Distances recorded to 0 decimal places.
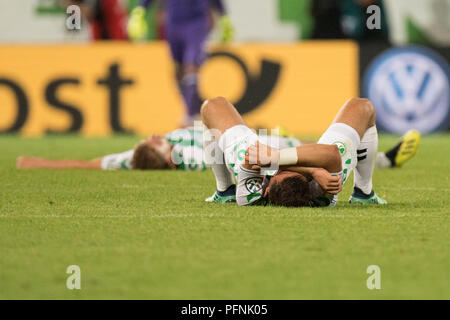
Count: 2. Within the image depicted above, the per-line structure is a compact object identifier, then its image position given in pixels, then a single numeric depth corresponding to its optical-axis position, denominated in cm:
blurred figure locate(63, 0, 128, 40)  1659
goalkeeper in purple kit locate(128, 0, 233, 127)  1307
